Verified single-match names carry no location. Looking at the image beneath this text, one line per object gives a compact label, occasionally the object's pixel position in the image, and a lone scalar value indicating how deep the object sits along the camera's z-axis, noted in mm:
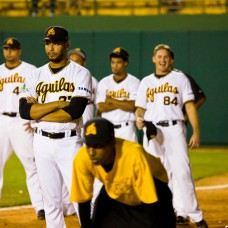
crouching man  9484
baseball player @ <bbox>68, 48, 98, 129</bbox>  19500
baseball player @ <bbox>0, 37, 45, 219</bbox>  17328
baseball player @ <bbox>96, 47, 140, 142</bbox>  19469
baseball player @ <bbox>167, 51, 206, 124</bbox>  17734
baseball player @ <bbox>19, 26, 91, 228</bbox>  13148
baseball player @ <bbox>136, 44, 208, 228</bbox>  15937
